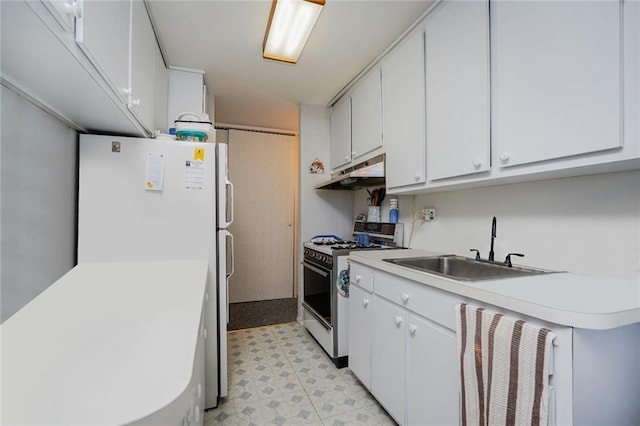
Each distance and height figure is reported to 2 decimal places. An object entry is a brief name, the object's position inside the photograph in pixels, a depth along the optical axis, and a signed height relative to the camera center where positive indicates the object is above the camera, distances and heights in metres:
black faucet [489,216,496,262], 1.51 -0.10
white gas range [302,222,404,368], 2.16 -0.55
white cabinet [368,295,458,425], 1.18 -0.73
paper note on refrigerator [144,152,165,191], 1.59 +0.23
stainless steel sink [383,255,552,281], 1.38 -0.29
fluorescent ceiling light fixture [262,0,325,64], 1.56 +1.16
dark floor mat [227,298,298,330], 3.05 -1.17
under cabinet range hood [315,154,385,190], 2.21 +0.31
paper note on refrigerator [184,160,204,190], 1.67 +0.23
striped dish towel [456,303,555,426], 0.83 -0.50
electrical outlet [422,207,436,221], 2.07 +0.02
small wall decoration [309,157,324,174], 3.10 +0.52
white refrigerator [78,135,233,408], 1.51 +0.02
